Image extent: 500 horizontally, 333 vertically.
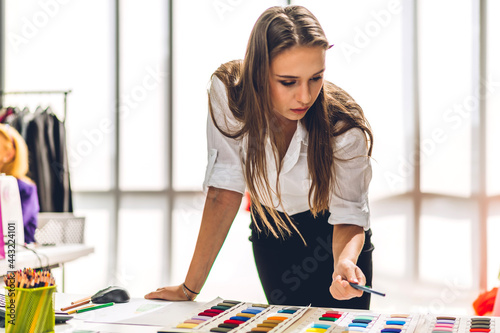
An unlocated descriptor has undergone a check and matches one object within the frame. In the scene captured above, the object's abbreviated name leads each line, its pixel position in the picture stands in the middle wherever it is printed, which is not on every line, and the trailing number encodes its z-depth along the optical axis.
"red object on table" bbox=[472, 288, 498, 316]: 2.51
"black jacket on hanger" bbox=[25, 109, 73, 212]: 3.44
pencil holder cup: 0.94
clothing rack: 3.45
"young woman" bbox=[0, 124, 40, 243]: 2.46
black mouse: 1.24
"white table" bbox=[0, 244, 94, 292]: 2.10
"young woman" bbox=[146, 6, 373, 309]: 1.23
